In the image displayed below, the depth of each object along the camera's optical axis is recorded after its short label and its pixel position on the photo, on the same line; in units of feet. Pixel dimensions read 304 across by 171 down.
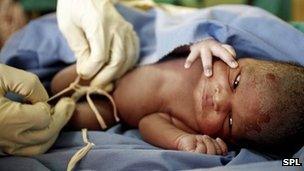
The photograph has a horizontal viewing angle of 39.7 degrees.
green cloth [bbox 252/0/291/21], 4.71
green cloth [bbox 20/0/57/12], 4.44
